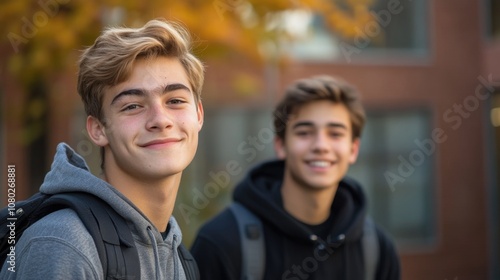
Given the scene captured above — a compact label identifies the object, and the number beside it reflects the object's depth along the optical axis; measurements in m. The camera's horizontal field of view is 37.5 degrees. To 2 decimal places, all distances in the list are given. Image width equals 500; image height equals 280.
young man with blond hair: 2.33
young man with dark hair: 3.47
